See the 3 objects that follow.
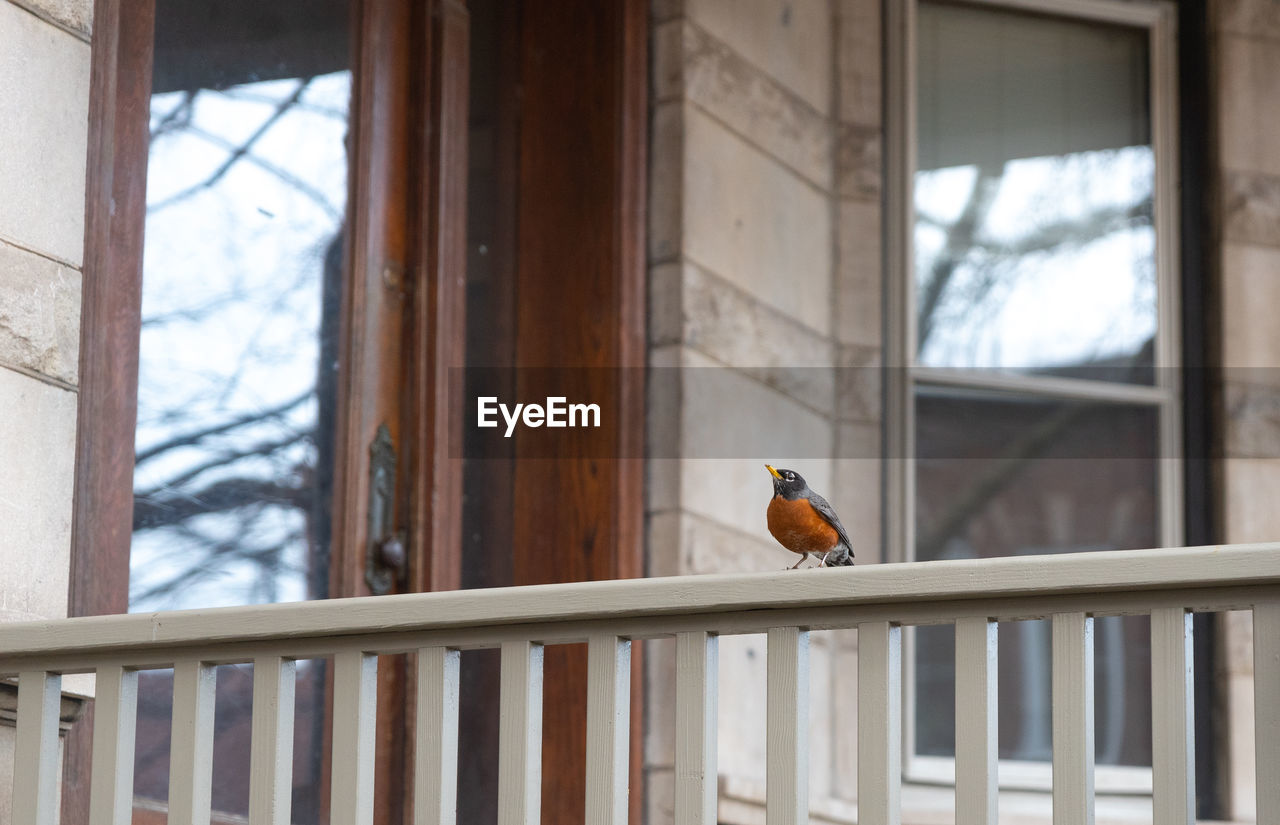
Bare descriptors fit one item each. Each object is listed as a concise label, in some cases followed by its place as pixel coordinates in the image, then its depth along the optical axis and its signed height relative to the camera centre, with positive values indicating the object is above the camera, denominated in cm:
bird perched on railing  453 +29
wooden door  655 +91
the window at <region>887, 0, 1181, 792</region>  793 +106
